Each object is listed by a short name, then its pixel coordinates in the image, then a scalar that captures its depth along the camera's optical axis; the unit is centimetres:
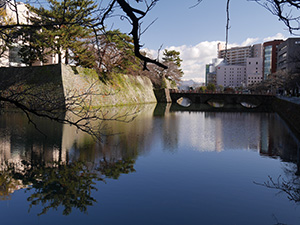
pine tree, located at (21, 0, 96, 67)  2429
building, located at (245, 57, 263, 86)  10406
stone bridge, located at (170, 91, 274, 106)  4944
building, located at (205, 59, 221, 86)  12329
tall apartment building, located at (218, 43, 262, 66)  12388
